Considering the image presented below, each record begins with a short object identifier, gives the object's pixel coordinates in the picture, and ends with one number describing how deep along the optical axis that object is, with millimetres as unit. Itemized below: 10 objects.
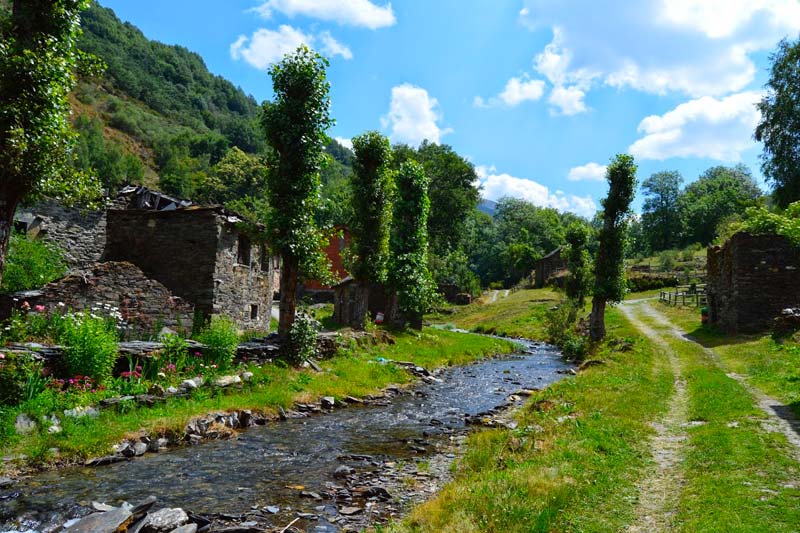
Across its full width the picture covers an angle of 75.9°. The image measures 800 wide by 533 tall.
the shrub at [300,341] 19766
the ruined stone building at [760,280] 28203
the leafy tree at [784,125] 45844
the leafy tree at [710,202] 95812
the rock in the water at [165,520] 7554
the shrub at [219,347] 17031
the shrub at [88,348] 12828
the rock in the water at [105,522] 7266
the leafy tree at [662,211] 108000
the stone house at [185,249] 23984
